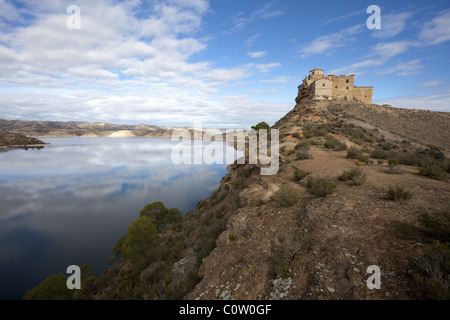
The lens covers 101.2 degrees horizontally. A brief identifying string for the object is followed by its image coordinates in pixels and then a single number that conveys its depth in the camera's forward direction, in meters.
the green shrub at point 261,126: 35.12
